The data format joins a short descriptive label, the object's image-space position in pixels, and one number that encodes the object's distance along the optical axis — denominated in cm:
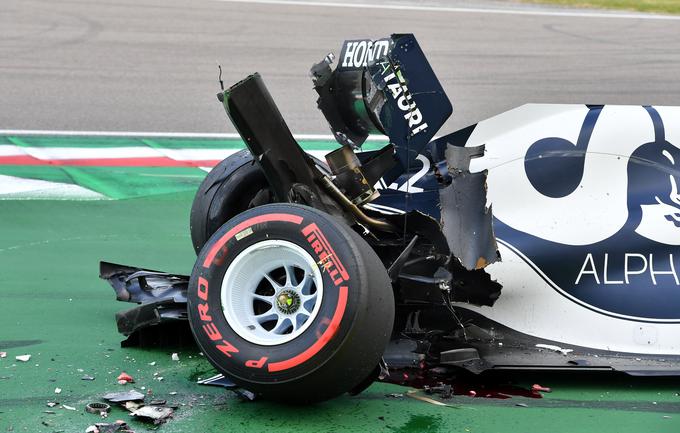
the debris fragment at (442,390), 932
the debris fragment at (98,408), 874
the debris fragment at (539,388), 959
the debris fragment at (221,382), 899
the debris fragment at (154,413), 861
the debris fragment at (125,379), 954
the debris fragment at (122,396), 896
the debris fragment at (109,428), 837
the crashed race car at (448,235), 877
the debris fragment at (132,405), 885
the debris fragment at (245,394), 898
